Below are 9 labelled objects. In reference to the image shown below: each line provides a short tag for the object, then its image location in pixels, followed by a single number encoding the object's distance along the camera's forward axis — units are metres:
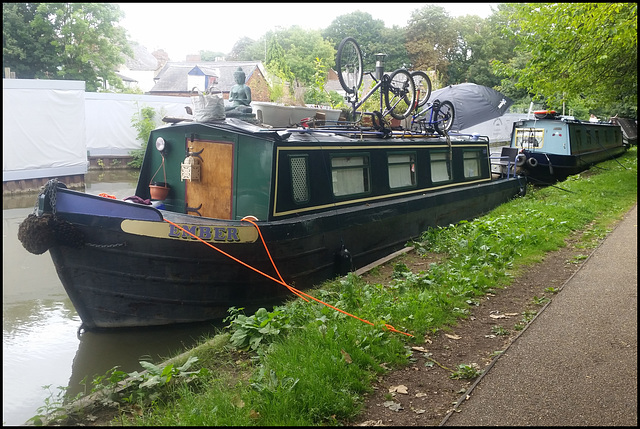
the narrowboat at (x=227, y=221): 6.06
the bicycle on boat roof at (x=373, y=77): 8.94
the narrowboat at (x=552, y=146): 17.64
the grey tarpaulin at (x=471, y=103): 25.62
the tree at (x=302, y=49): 41.25
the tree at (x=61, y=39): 26.06
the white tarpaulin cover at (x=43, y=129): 16.95
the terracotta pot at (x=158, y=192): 7.91
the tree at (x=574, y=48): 9.86
